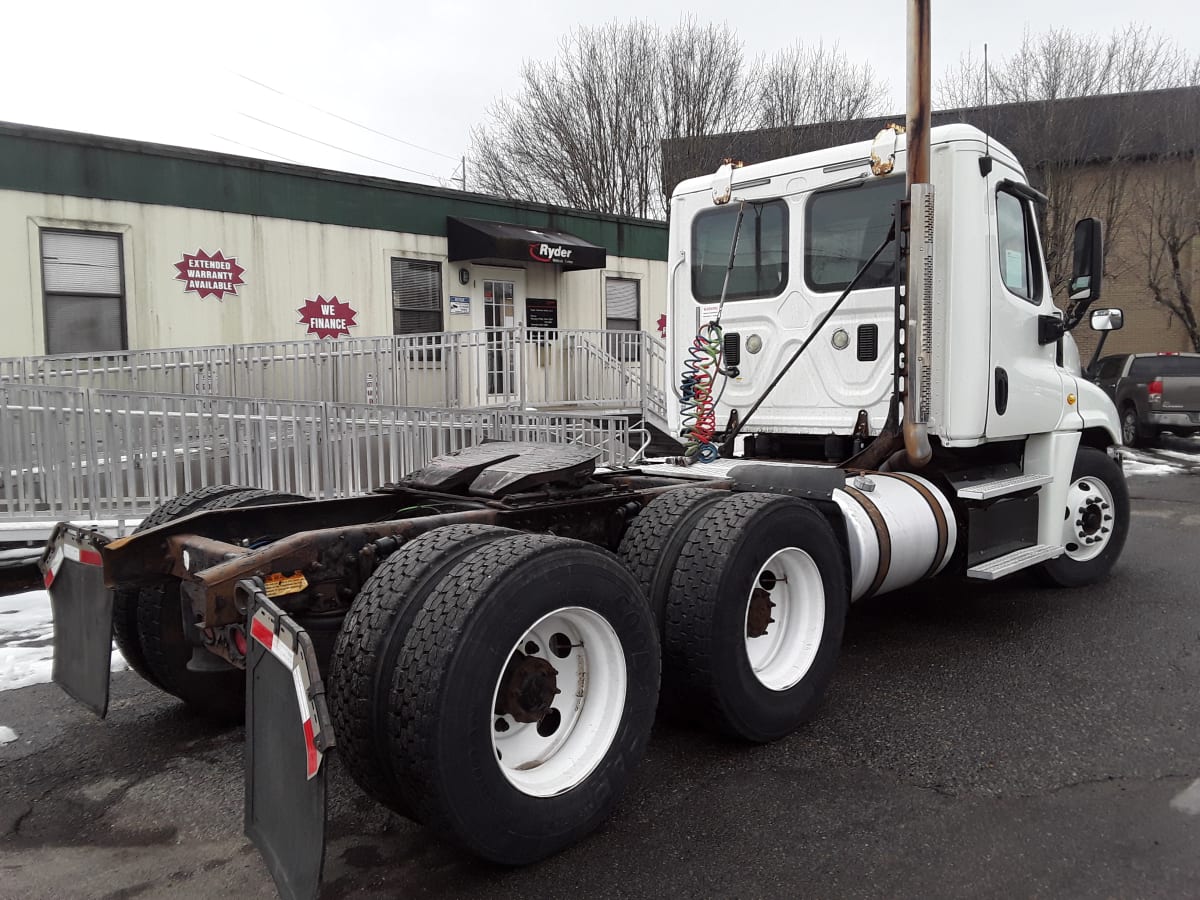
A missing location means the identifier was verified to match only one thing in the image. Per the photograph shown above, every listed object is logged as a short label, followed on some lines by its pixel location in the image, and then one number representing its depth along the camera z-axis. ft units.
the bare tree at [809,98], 78.23
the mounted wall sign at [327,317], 41.52
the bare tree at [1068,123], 65.16
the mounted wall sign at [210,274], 37.91
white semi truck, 8.64
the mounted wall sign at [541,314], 50.67
